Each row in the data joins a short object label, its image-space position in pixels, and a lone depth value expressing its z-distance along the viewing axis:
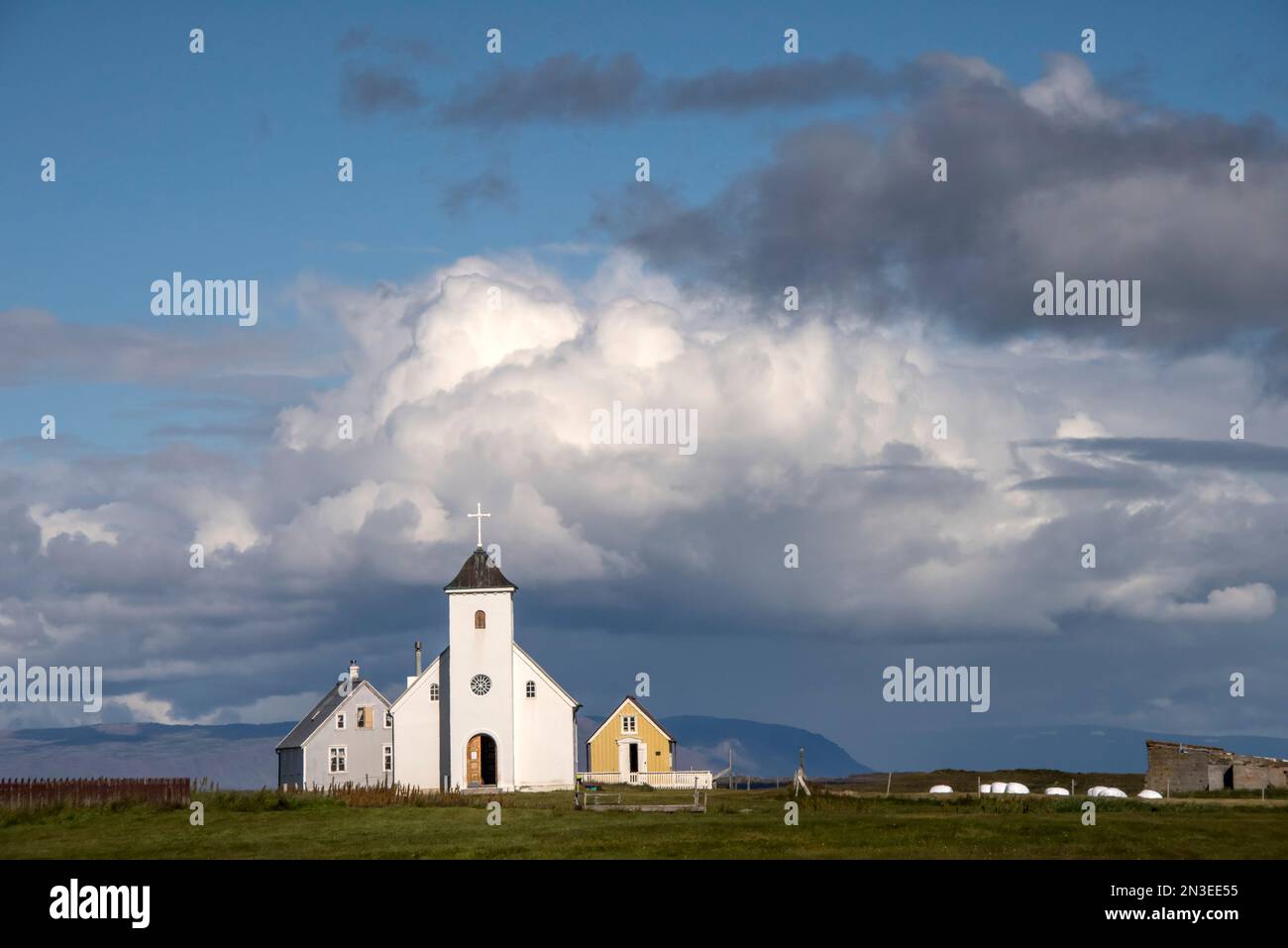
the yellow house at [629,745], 90.19
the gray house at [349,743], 89.31
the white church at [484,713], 79.81
